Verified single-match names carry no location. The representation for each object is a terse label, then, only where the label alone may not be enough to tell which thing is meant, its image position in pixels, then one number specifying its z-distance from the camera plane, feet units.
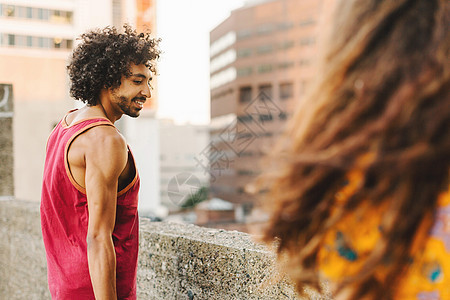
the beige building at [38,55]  141.90
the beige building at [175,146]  301.43
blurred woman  3.00
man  6.16
